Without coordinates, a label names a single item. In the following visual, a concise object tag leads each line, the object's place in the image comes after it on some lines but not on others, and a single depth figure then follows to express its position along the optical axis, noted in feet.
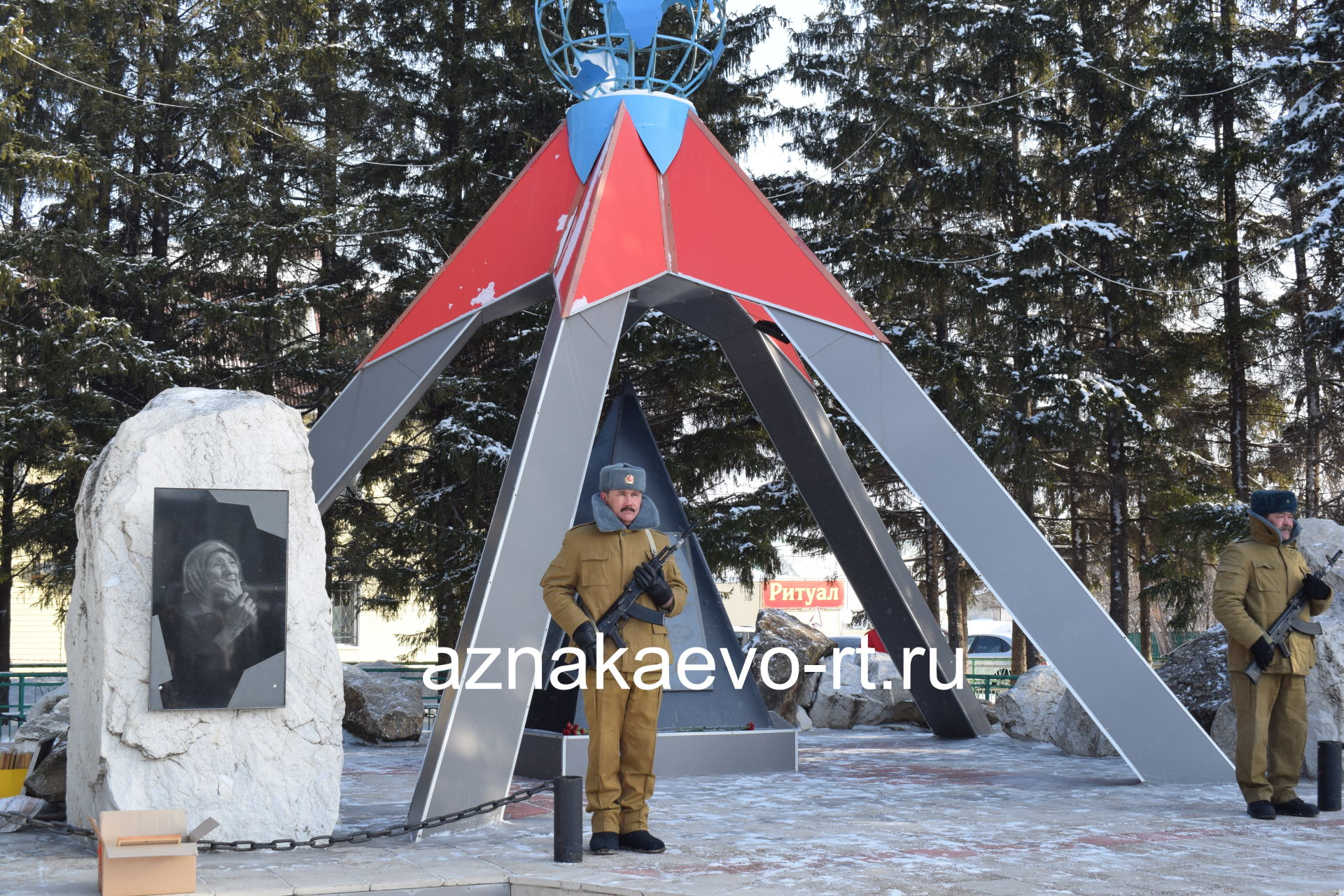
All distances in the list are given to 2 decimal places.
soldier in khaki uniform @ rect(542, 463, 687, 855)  19.85
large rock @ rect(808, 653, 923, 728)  45.47
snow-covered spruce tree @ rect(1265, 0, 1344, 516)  45.52
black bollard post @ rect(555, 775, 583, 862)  18.84
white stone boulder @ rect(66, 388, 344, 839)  20.57
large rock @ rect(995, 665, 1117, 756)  35.27
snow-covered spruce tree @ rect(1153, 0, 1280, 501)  53.98
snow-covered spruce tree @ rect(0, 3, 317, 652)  50.34
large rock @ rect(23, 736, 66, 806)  23.49
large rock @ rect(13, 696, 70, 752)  26.73
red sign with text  153.28
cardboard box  16.57
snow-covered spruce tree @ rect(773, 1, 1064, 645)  58.80
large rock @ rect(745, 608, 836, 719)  44.96
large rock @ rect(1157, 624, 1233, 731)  32.94
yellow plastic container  23.94
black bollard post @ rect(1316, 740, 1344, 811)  24.08
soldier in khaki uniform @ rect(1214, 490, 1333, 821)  23.79
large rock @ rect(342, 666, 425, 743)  39.32
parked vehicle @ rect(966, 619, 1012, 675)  101.91
